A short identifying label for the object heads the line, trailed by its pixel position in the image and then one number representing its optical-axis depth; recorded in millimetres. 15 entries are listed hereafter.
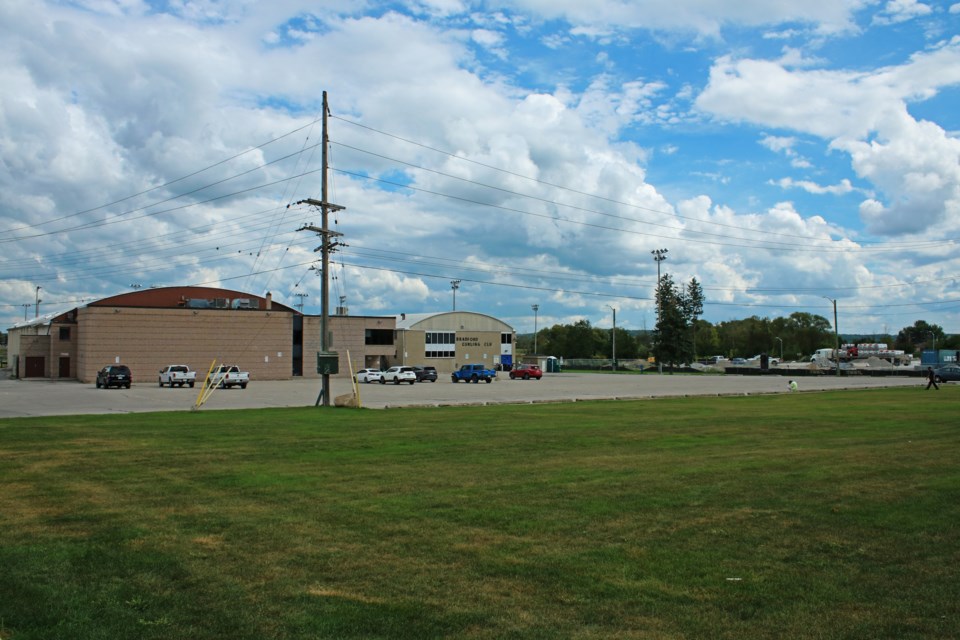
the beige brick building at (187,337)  69125
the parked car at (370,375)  74319
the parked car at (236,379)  58812
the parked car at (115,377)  56719
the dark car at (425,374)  77812
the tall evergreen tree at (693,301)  142000
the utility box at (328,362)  34812
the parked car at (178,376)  59656
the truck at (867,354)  128125
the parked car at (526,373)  81062
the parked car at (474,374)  71062
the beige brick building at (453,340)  105312
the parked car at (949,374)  66438
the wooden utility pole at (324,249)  35219
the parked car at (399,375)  70938
